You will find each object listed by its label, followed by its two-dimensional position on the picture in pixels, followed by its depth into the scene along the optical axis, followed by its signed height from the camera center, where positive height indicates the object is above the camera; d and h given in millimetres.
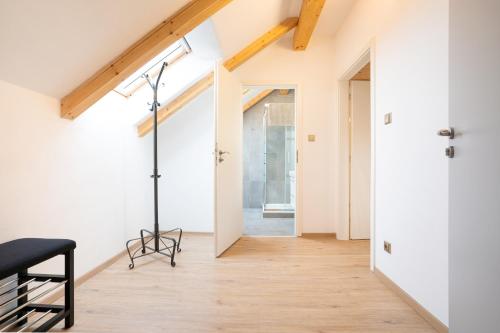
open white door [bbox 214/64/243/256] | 2609 +39
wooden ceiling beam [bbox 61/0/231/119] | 1808 +752
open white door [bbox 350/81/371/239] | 3213 +27
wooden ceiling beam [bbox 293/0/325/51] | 2504 +1475
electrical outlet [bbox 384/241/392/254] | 1979 -624
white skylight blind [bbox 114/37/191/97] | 2543 +966
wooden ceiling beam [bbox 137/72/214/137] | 3098 +772
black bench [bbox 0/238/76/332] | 1227 -585
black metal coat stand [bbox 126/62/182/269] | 2371 -569
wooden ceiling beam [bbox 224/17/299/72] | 2969 +1402
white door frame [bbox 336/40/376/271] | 3213 +39
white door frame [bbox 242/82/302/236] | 3367 +256
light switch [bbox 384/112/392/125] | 1962 +342
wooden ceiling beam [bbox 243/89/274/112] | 5777 +1461
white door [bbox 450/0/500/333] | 940 -17
